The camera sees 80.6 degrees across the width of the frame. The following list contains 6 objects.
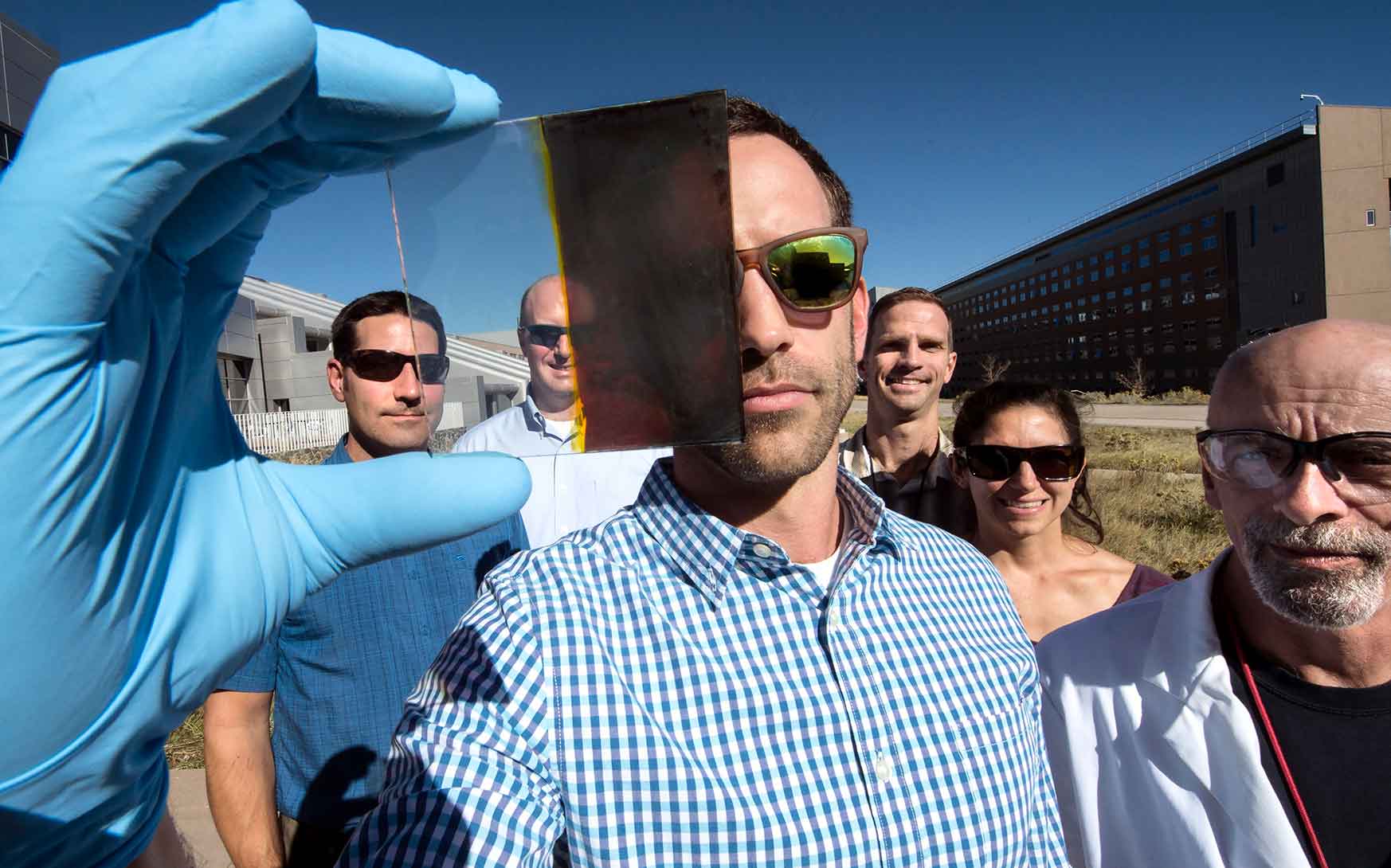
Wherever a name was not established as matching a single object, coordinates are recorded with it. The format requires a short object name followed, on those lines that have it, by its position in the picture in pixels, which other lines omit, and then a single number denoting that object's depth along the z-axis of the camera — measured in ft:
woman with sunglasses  3.14
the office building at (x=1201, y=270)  86.28
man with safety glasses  2.03
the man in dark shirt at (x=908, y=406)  3.85
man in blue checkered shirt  1.47
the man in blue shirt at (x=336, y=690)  2.33
